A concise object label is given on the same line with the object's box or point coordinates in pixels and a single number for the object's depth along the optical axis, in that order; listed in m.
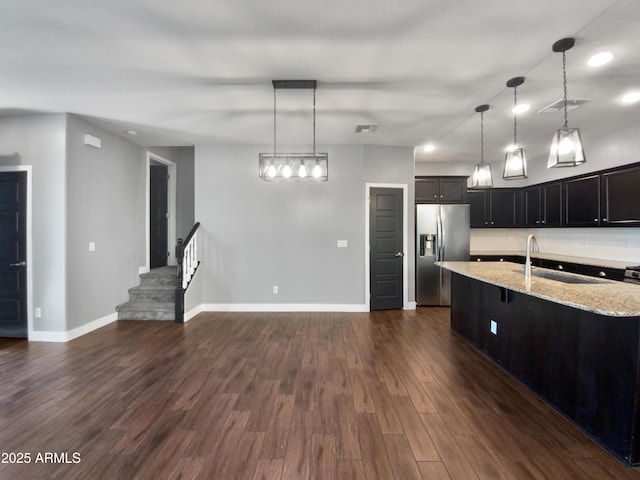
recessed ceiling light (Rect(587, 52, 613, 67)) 2.38
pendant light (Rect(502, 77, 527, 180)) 2.64
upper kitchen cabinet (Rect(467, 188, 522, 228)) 5.99
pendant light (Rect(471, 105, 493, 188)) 3.04
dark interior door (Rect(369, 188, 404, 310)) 4.98
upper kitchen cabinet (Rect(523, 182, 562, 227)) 5.09
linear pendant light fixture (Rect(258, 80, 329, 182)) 3.17
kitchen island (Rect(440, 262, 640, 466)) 1.73
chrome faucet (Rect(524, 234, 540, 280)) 2.64
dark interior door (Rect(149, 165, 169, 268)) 5.86
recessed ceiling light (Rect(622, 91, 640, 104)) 3.12
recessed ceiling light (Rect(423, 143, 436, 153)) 4.99
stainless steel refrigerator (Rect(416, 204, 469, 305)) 5.25
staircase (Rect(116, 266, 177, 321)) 4.50
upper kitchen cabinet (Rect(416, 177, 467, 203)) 5.37
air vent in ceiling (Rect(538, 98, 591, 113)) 3.21
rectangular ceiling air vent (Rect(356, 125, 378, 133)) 4.00
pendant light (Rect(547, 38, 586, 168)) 2.18
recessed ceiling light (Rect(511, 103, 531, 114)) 3.38
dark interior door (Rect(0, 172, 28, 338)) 3.65
